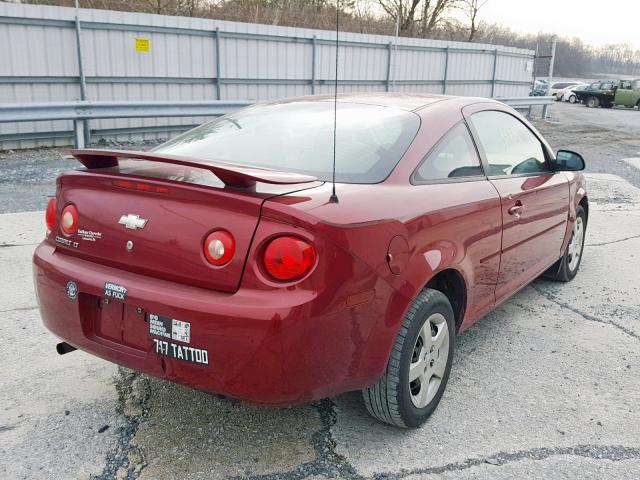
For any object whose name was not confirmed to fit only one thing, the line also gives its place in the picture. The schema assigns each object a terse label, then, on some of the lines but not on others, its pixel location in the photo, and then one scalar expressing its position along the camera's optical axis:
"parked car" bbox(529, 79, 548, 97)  40.66
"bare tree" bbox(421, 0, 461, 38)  30.42
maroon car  2.20
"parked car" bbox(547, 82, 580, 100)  41.47
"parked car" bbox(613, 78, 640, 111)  34.41
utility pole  21.13
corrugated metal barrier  10.79
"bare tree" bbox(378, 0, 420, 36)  27.92
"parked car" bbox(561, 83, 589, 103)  37.91
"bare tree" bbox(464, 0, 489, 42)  36.19
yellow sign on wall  12.30
